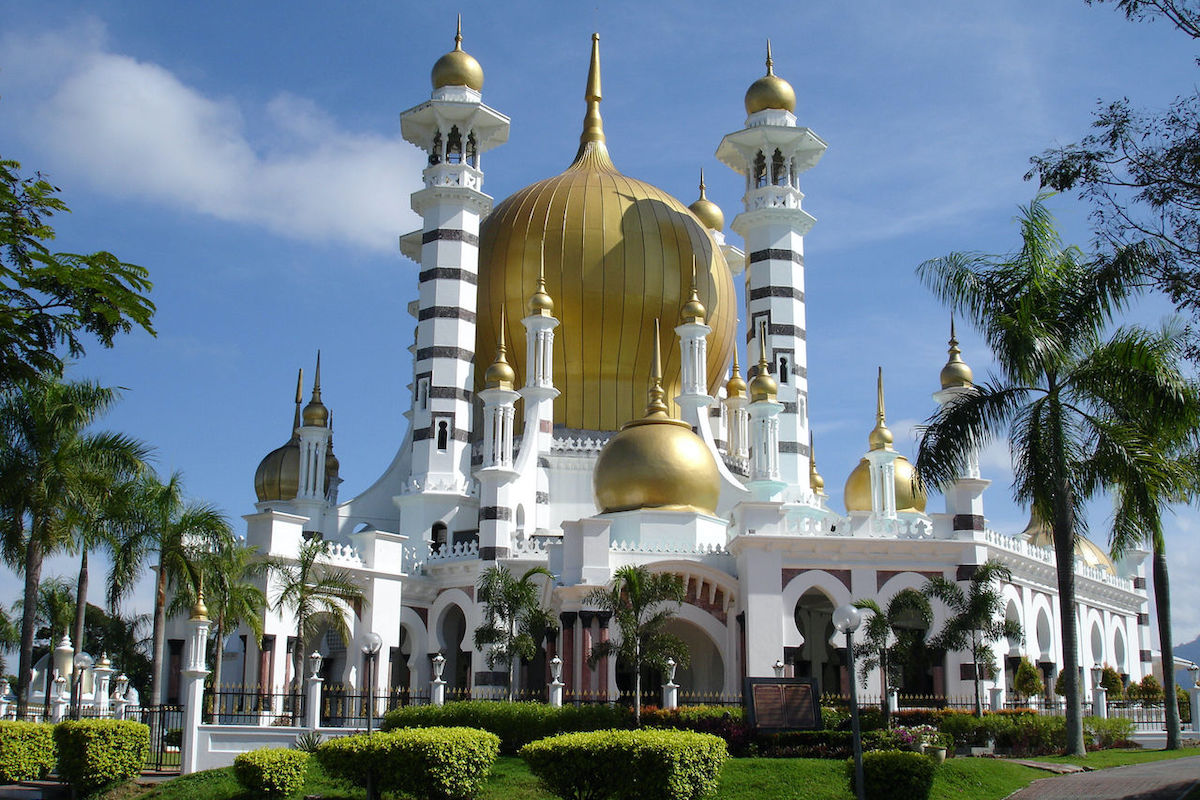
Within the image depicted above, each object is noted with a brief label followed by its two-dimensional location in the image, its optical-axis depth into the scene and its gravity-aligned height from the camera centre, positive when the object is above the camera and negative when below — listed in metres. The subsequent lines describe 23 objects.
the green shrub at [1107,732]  26.08 -1.53
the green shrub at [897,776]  17.12 -1.57
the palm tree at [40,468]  24.28 +3.59
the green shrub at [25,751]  21.25 -1.54
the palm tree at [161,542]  26.34 +2.38
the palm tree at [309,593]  28.62 +1.48
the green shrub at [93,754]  20.64 -1.53
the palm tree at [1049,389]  22.28 +4.65
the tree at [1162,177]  15.87 +6.04
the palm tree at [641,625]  25.76 +0.64
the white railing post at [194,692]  22.81 -0.61
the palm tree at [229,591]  27.66 +1.46
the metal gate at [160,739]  23.33 -1.50
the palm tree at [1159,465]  20.47 +3.26
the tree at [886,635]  26.48 +0.46
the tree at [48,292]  13.12 +3.76
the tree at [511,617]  28.95 +0.93
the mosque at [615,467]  32.78 +5.97
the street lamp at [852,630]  16.30 +0.35
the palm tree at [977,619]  27.66 +0.82
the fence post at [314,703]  24.64 -0.86
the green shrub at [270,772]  19.23 -1.69
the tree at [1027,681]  33.22 -0.62
